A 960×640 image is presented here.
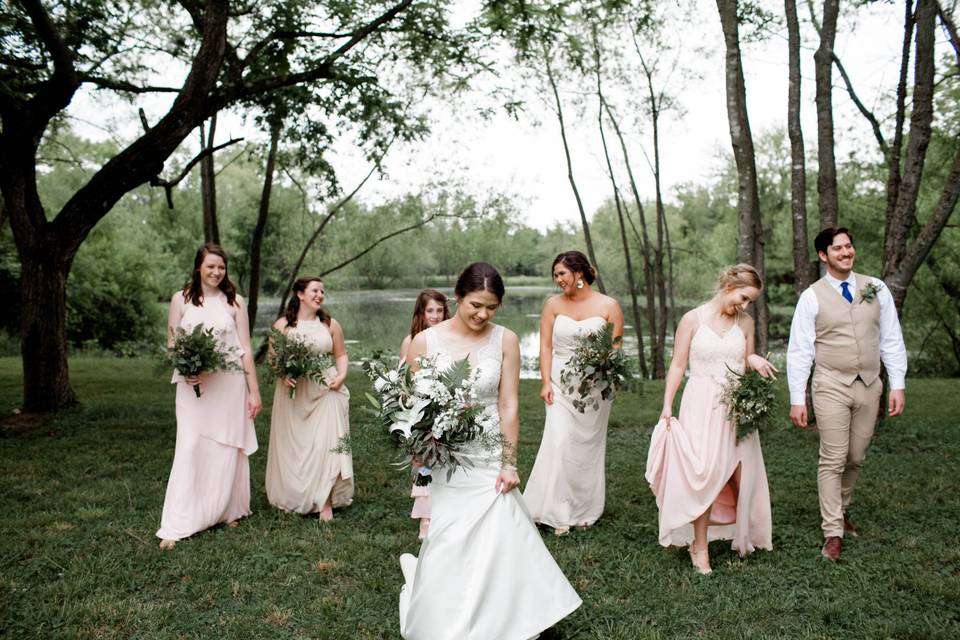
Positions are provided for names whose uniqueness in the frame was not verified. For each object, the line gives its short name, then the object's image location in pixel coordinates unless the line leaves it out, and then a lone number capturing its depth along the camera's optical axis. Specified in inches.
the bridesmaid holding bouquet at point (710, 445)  227.5
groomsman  231.8
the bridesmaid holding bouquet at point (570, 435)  270.2
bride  159.9
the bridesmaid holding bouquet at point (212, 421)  259.6
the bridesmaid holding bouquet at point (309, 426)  285.0
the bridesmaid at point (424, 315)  265.1
